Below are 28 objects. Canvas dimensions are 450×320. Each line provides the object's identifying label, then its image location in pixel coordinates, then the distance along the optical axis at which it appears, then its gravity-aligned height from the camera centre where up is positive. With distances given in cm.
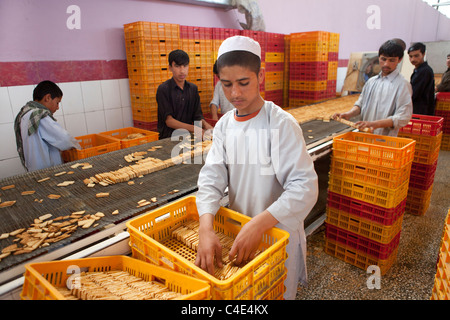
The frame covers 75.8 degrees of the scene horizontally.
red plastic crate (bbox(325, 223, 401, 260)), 242 -141
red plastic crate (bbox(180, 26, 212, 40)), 430 +73
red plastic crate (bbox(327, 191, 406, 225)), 232 -108
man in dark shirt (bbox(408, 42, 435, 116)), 434 -11
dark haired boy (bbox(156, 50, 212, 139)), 331 -24
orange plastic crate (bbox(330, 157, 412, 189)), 222 -76
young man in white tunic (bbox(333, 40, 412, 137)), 276 -20
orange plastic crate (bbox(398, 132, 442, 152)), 325 -75
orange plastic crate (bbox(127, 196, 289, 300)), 90 -62
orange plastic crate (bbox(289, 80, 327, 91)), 611 -15
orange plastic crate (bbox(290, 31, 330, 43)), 584 +83
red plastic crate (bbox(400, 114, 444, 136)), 327 -58
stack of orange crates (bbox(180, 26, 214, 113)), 438 +37
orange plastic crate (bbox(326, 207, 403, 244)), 236 -124
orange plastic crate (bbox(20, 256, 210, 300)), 87 -66
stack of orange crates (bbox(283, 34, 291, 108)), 613 +21
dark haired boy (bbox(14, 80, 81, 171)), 274 -44
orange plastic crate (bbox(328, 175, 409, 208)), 226 -92
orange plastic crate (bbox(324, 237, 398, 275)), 247 -156
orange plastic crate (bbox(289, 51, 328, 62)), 595 +44
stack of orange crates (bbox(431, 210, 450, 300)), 119 -83
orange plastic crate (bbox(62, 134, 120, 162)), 290 -66
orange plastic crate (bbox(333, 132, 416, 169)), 219 -58
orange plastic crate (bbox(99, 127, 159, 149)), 314 -61
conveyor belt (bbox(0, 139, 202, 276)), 132 -61
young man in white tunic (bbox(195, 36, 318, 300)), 117 -42
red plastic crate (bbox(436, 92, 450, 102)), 580 -43
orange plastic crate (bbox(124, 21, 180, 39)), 382 +70
